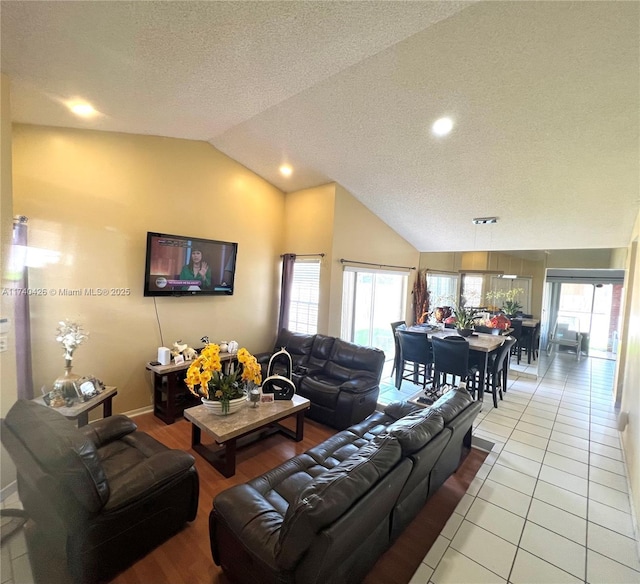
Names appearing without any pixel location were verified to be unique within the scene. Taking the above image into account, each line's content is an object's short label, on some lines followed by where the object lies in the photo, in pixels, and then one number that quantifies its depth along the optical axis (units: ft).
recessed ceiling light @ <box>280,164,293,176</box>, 13.65
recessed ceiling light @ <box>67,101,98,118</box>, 8.09
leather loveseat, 10.91
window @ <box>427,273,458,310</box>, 22.00
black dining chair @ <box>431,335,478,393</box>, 12.92
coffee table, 7.88
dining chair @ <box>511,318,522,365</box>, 18.78
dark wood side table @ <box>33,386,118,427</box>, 8.20
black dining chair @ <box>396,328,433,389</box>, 14.32
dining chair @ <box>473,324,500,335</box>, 17.42
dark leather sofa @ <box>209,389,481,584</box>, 3.84
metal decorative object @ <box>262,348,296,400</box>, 9.82
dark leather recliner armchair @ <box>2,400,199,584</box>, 3.60
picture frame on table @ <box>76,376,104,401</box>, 8.84
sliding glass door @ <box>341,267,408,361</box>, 16.33
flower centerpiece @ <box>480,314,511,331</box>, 15.03
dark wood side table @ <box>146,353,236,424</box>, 10.96
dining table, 13.29
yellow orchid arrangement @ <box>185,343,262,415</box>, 8.09
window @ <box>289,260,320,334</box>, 15.23
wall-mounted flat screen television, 11.29
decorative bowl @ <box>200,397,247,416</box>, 8.31
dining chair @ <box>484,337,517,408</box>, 13.56
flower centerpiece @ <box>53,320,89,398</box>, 8.62
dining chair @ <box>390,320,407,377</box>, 15.58
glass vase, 8.59
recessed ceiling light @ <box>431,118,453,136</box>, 9.23
